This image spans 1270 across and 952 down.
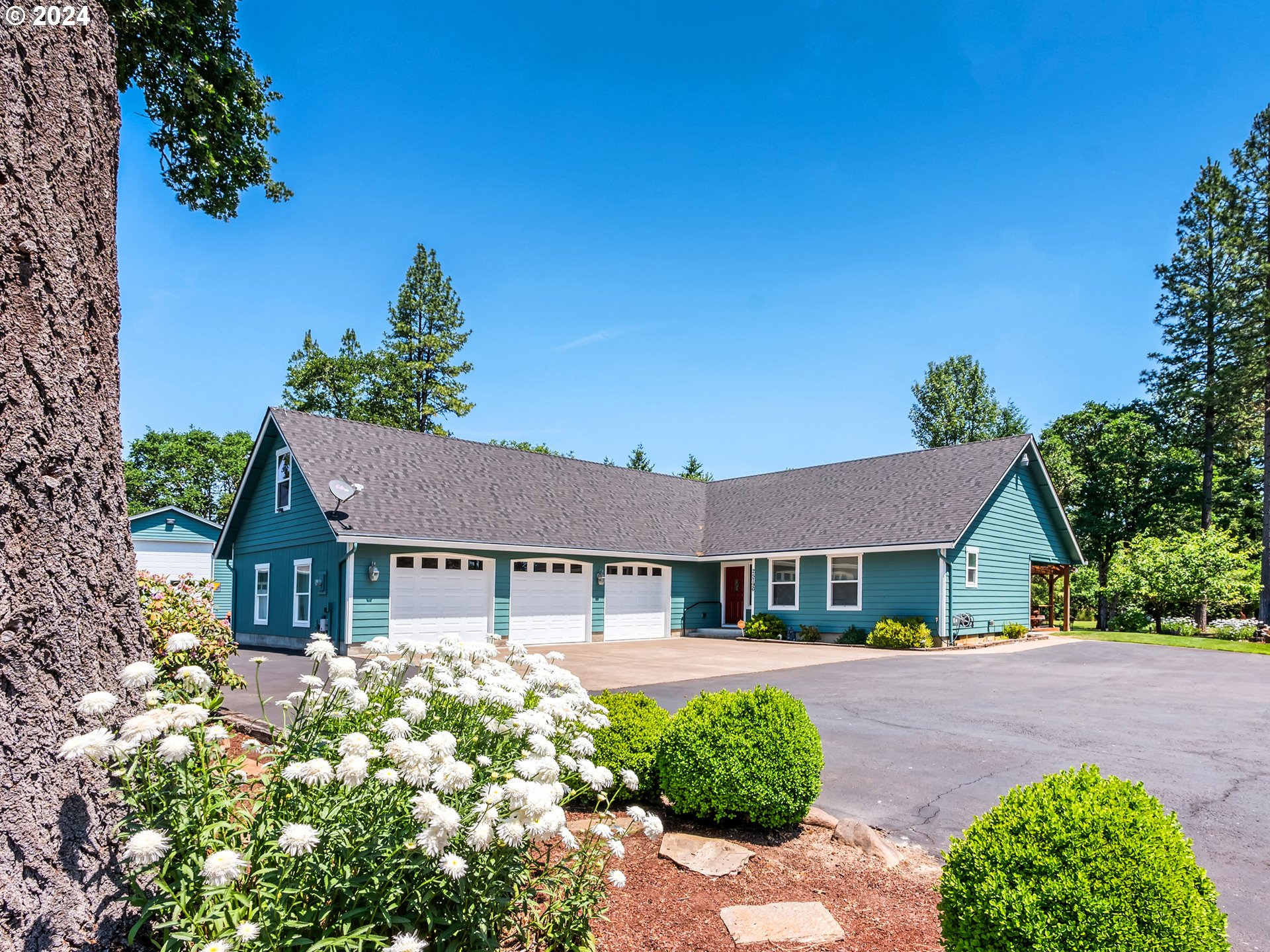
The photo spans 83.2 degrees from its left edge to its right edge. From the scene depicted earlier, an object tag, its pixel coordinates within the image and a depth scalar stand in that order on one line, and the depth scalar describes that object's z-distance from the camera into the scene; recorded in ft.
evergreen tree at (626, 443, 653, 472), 163.73
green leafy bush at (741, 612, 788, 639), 71.77
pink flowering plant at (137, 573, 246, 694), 19.43
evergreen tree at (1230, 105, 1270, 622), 87.04
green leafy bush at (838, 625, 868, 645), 66.33
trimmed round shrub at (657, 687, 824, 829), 14.84
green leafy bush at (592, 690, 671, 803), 16.40
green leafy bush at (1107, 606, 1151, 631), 86.79
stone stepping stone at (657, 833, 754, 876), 13.43
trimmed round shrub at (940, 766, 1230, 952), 7.41
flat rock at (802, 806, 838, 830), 15.78
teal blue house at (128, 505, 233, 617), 91.66
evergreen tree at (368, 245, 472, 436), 120.47
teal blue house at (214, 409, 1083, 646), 56.59
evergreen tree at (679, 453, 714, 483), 162.53
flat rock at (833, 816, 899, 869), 14.14
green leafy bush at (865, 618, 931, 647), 60.29
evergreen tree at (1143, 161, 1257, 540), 93.40
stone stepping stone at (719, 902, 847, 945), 10.73
